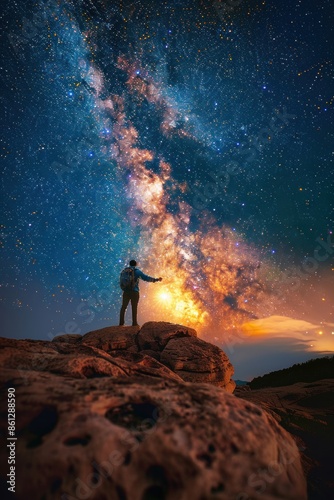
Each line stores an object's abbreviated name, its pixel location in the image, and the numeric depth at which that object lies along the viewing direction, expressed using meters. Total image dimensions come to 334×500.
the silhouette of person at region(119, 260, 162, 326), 11.90
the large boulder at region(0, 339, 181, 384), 3.68
